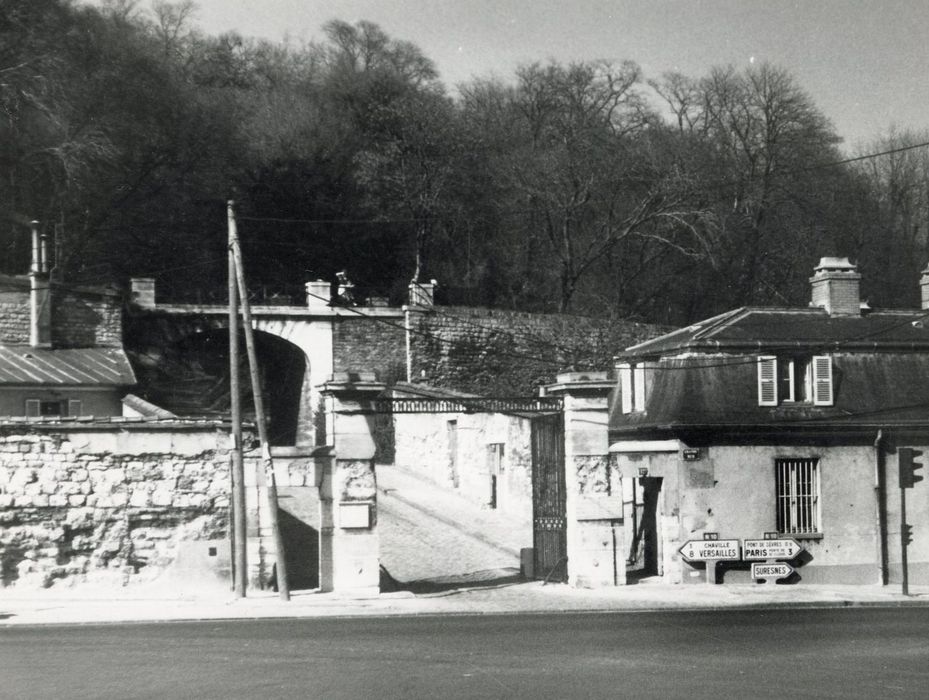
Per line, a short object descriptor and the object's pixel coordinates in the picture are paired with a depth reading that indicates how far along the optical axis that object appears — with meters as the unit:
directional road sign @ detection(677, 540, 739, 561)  24.38
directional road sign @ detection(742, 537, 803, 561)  24.59
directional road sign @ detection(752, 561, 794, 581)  24.59
